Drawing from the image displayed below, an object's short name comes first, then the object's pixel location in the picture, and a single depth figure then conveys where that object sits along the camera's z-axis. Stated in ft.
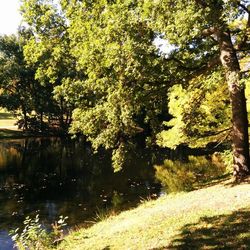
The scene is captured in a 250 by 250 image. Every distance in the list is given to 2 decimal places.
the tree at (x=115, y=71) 36.76
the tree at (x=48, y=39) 50.75
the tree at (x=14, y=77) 170.44
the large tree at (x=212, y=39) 32.77
